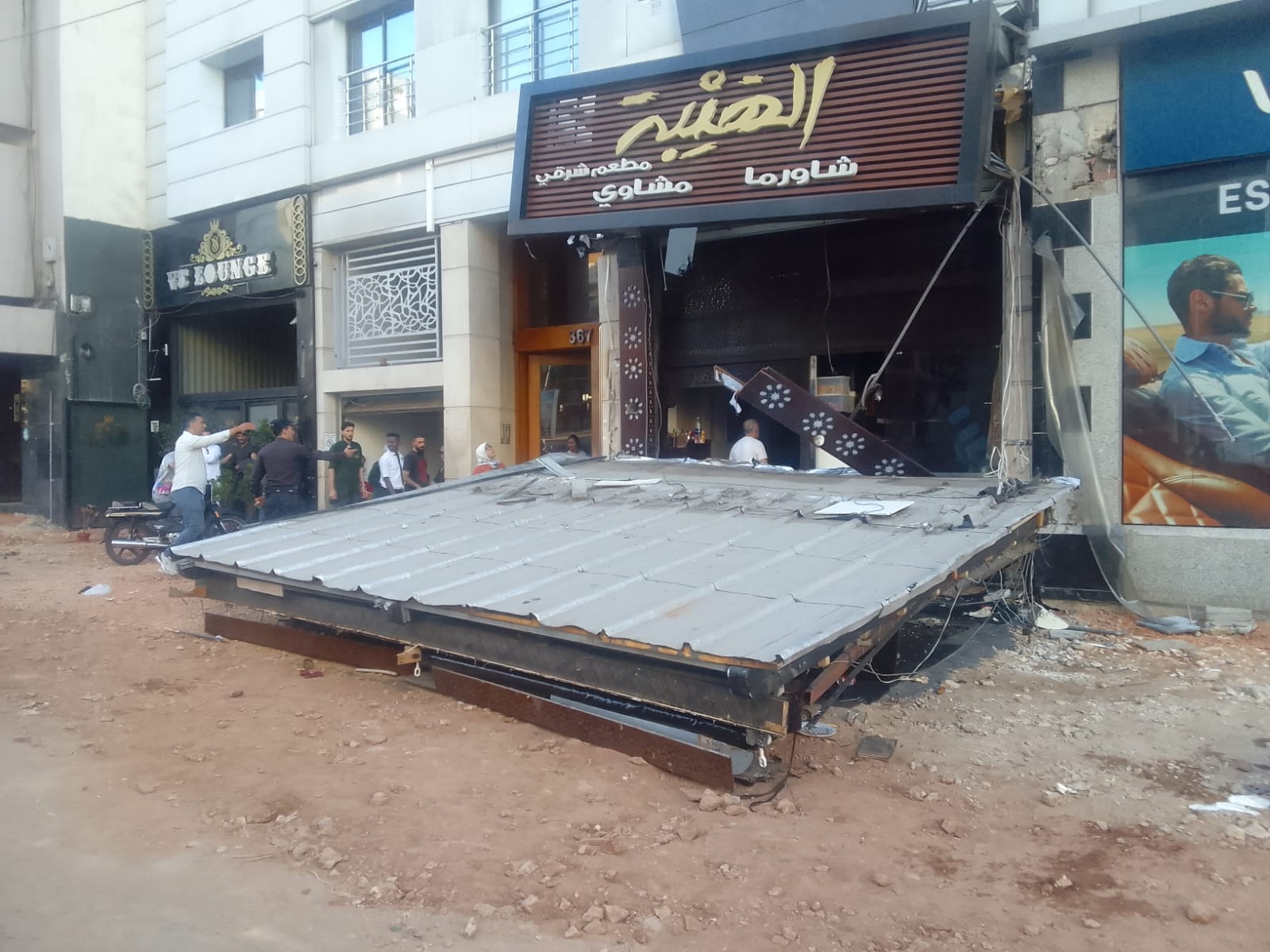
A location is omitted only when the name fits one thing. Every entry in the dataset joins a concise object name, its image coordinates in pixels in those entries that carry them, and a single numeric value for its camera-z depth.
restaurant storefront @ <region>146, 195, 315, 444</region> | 14.41
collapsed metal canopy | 3.76
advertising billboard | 7.70
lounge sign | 14.35
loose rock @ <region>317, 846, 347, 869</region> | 3.58
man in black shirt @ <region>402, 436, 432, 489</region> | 12.47
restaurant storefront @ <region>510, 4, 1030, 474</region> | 8.29
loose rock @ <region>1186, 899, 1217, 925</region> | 3.18
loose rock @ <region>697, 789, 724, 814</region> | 4.07
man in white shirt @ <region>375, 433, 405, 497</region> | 12.39
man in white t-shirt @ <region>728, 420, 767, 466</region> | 10.17
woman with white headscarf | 11.66
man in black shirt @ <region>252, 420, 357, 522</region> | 10.60
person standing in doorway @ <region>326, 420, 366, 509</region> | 12.75
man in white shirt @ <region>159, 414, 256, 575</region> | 10.41
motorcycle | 11.84
